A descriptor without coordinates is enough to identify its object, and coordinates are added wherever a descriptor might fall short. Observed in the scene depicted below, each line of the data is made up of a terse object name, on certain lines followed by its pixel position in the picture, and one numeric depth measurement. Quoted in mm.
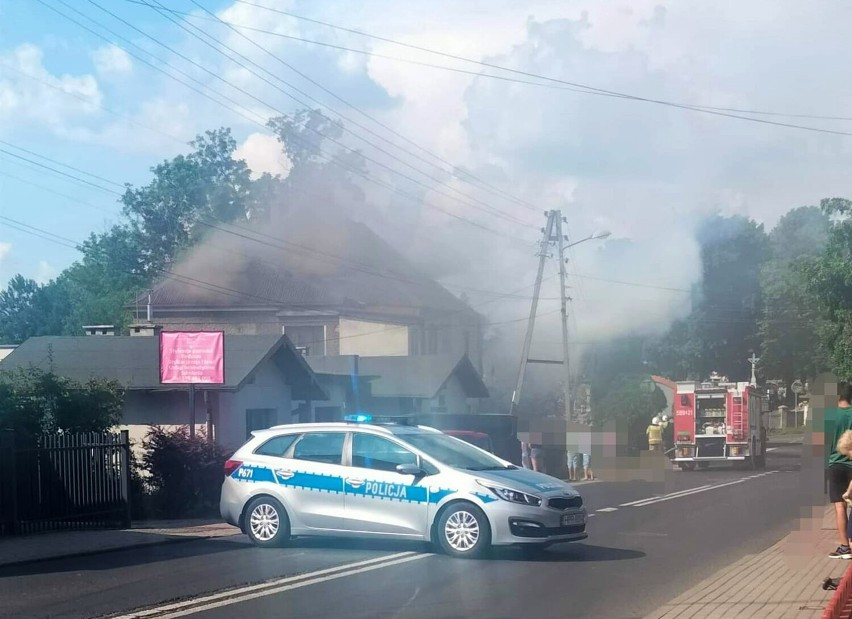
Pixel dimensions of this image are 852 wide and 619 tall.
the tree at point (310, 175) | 47688
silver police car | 12344
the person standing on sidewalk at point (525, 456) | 29266
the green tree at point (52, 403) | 18969
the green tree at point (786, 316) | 49625
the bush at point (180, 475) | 20156
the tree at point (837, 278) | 25984
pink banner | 22203
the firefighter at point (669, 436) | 38400
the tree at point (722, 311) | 47094
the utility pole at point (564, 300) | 36750
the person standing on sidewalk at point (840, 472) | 10648
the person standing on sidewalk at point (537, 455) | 29297
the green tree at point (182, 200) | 64000
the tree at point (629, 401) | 32894
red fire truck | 37406
